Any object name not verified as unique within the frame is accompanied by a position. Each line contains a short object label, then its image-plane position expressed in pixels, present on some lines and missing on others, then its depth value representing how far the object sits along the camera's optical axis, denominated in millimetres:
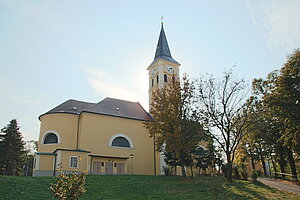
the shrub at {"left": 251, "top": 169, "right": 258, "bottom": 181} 20516
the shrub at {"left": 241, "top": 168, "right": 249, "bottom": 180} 22938
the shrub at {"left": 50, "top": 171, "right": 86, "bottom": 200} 8602
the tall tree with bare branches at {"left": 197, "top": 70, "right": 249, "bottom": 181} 21288
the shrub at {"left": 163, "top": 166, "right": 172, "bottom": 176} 26131
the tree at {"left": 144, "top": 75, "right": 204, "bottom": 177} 23017
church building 26250
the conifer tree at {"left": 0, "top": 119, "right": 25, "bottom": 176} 34969
